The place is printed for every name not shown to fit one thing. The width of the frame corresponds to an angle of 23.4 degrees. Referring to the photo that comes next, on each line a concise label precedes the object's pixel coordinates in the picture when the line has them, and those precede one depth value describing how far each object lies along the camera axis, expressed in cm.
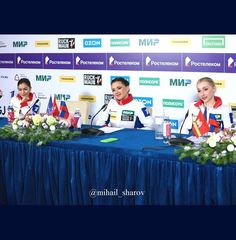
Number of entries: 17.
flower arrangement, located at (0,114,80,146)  458
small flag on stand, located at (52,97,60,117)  525
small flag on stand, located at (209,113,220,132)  493
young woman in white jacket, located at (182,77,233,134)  502
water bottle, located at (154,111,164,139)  458
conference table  387
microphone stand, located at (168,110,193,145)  415
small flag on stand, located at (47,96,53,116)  530
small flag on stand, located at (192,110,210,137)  441
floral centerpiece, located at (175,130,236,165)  369
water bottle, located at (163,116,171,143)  441
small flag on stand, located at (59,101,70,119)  511
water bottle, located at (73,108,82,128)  491
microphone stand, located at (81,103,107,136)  471
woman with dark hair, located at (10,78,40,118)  611
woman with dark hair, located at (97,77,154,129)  539
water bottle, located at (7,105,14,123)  537
